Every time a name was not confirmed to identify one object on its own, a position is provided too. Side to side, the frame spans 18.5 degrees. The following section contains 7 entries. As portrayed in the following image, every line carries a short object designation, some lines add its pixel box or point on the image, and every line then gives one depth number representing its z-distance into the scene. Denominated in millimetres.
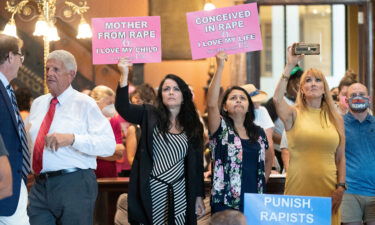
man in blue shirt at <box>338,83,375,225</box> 8841
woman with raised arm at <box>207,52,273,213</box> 7944
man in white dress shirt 7341
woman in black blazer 7662
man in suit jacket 6027
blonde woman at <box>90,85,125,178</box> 9760
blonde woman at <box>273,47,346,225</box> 8316
